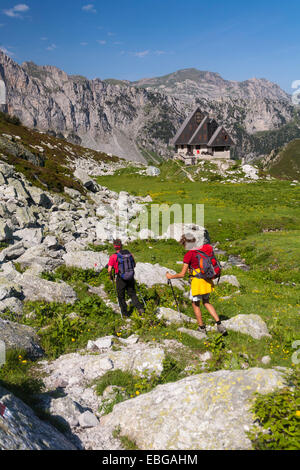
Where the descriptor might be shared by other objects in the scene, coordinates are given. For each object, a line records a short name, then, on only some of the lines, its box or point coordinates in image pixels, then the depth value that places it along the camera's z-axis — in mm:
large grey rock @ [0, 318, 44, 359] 8250
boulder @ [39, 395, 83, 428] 5918
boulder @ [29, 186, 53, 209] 27781
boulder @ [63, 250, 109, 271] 15703
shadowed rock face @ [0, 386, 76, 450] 4215
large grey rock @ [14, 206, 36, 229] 22016
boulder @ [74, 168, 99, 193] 45094
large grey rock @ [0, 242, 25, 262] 15367
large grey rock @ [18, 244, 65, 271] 14586
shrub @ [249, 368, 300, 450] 4227
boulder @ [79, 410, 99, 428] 5883
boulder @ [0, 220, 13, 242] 18469
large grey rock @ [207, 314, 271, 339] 9945
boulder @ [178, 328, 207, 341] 9766
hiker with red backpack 9844
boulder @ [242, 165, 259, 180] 63519
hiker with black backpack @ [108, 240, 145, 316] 11508
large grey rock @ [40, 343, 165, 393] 7652
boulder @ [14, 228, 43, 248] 19062
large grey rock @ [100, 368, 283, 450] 4809
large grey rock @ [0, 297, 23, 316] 10561
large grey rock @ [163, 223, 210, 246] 24012
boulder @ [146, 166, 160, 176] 72288
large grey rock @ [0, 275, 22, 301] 11078
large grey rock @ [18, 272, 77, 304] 11695
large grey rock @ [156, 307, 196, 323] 11144
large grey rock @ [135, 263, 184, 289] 14539
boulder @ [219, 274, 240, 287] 16047
